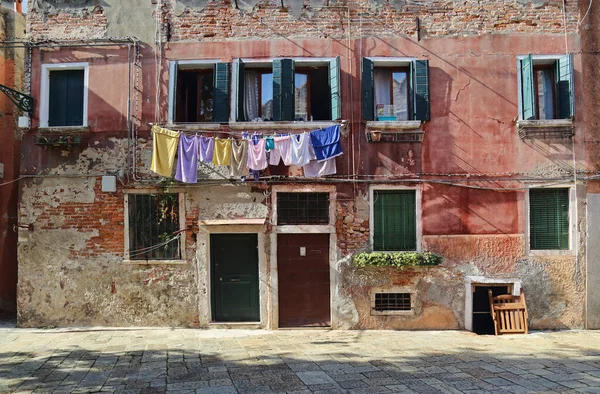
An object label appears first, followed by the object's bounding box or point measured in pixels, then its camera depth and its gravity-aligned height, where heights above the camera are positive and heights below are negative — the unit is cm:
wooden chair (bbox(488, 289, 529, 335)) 873 -197
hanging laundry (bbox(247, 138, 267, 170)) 883 +113
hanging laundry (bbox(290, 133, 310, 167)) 884 +122
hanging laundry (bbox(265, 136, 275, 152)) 885 +134
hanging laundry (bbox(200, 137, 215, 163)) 889 +129
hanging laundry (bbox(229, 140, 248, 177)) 892 +110
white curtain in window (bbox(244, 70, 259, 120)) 932 +243
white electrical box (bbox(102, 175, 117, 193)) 903 +69
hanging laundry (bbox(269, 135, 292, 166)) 889 +124
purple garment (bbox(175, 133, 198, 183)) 884 +108
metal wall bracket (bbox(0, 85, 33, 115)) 891 +232
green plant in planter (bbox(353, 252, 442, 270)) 882 -89
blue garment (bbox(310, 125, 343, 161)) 888 +139
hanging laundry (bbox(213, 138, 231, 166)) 888 +121
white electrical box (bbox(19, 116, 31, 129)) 902 +186
